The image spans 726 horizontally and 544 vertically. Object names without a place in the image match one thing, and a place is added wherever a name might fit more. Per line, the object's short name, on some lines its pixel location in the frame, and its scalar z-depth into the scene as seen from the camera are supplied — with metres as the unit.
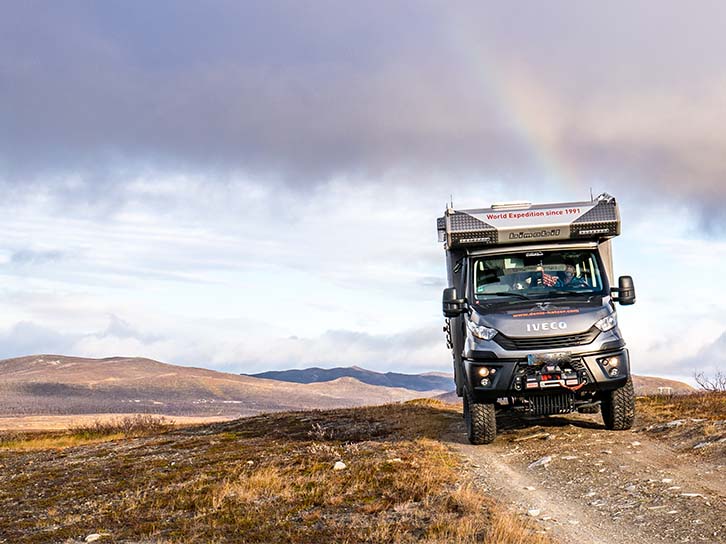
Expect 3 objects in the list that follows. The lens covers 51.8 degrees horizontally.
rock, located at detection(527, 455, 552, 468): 12.76
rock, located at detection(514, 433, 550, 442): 15.48
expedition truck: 13.88
